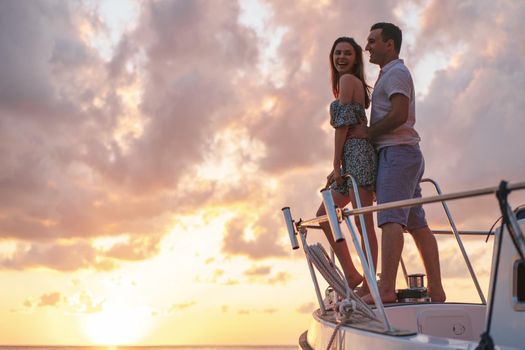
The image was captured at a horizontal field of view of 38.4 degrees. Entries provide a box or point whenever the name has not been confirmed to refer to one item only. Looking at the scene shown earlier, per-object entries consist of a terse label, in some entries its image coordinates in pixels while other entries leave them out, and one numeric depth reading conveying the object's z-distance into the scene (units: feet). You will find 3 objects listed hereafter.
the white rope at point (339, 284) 15.25
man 17.71
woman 18.65
